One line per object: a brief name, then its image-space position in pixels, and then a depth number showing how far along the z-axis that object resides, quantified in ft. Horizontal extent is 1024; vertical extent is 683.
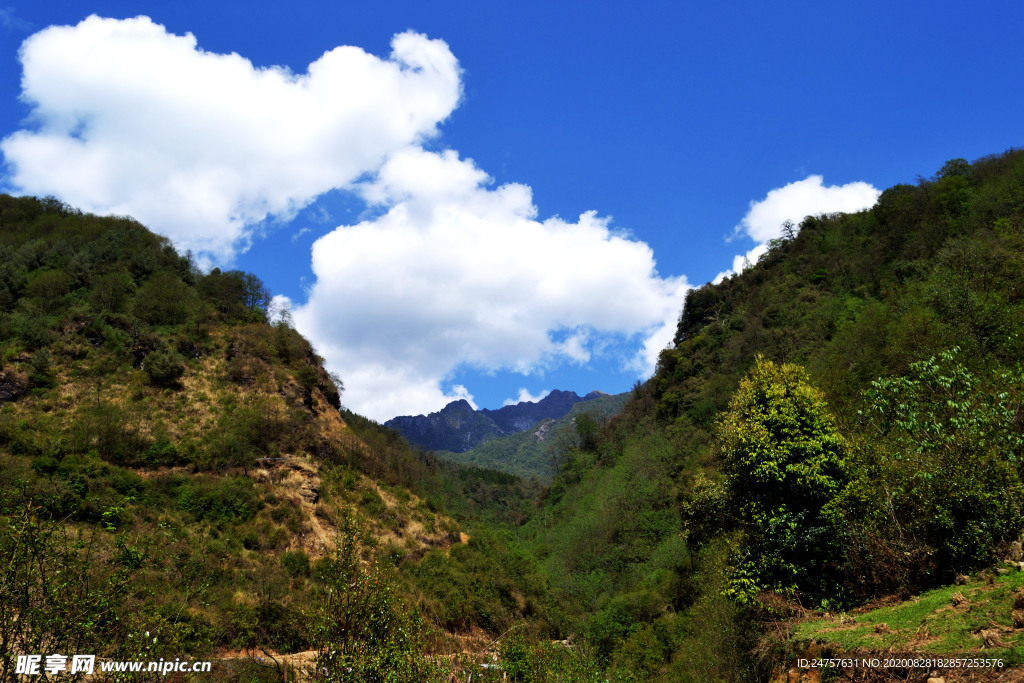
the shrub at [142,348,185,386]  90.19
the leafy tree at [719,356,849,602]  41.50
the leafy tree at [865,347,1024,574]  30.45
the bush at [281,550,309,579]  74.18
